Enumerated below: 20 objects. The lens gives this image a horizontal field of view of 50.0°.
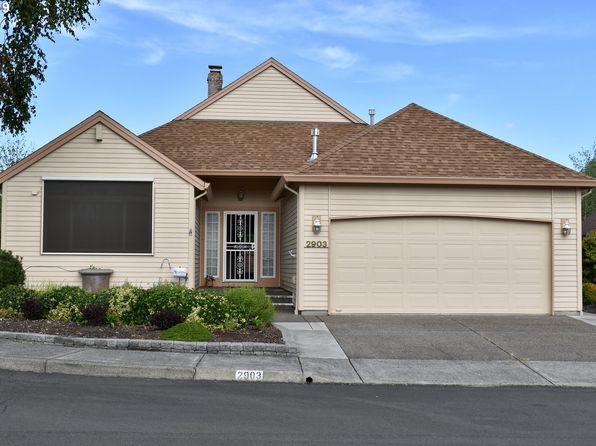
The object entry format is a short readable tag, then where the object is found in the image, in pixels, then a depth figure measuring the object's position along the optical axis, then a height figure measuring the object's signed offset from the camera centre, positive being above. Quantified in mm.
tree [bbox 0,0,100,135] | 13586 +4727
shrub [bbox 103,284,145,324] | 11453 -1026
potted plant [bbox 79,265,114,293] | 14680 -667
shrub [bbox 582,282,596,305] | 16641 -1088
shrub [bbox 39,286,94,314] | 11816 -921
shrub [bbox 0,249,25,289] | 13656 -459
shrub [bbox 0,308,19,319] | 11930 -1198
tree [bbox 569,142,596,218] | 39719 +3417
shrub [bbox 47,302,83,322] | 11594 -1170
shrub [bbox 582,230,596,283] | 17125 -173
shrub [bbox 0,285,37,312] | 12070 -900
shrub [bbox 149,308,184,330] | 10922 -1189
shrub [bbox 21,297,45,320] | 11617 -1091
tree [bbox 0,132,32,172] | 32500 +4776
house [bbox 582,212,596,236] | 26984 +1214
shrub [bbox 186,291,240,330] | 11172 -1124
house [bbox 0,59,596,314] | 14680 +653
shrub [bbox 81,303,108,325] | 11227 -1140
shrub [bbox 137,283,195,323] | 11430 -948
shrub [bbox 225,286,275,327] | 11500 -1033
